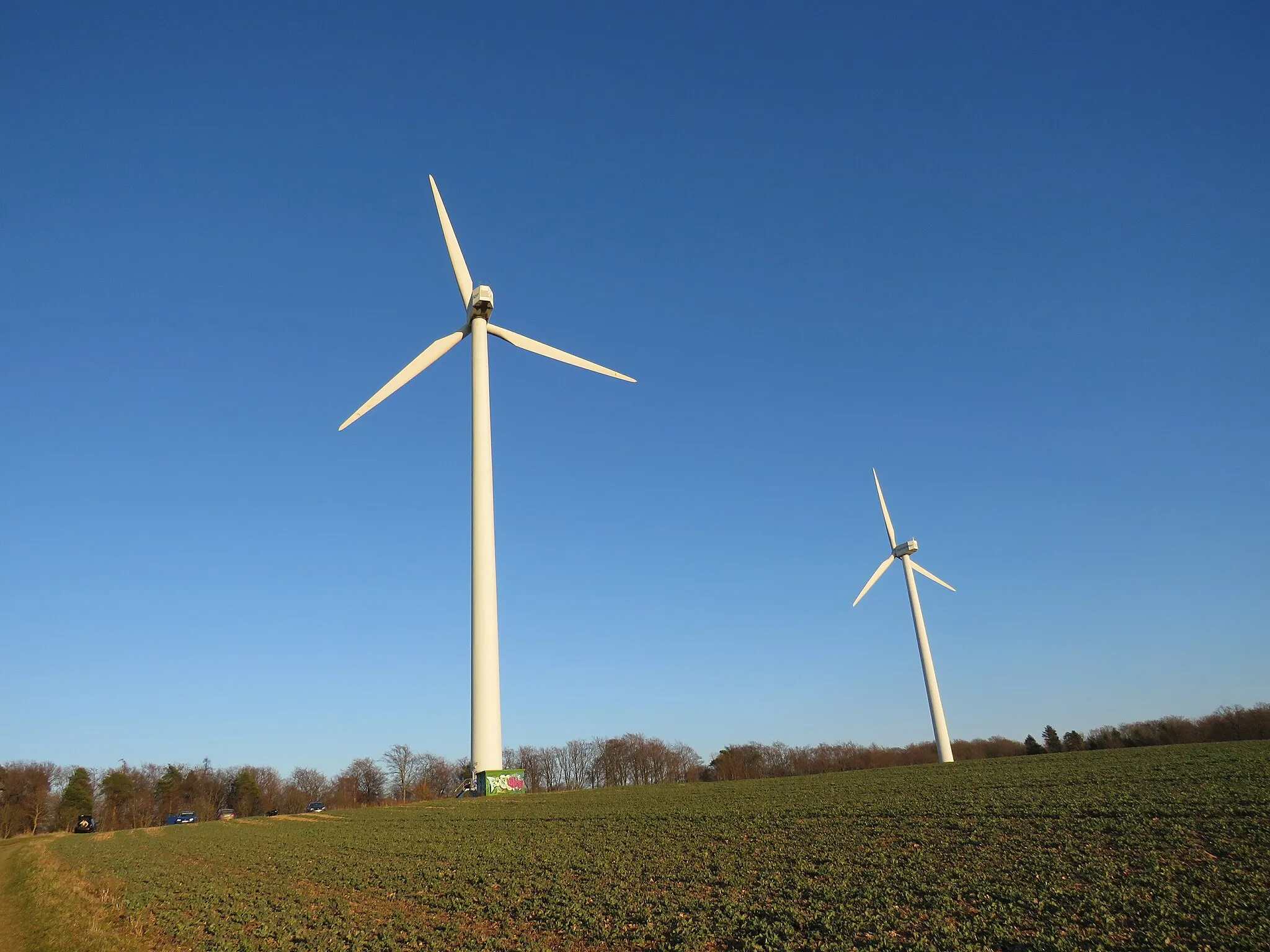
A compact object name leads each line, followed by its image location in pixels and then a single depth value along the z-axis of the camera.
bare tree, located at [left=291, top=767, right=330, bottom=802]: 152.88
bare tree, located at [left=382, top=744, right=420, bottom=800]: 143.88
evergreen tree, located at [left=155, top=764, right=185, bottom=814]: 120.00
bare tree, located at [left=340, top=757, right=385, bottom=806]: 142.62
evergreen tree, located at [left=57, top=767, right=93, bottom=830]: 104.44
